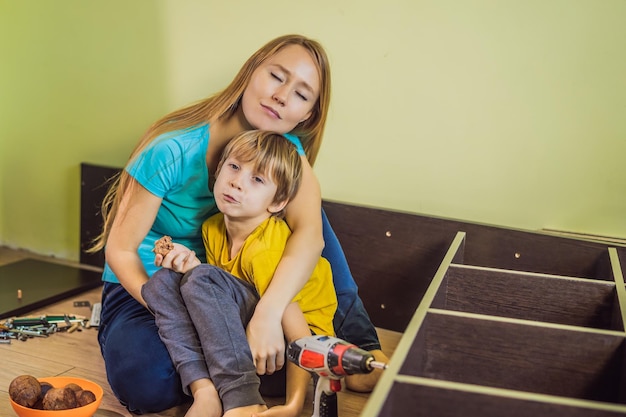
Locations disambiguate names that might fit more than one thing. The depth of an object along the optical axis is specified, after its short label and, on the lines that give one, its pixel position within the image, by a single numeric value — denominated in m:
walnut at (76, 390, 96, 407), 1.65
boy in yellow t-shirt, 1.71
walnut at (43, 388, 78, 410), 1.62
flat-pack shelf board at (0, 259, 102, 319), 2.42
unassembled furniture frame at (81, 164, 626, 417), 1.08
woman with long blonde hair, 1.80
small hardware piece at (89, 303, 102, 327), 2.32
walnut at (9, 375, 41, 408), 1.63
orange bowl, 1.60
